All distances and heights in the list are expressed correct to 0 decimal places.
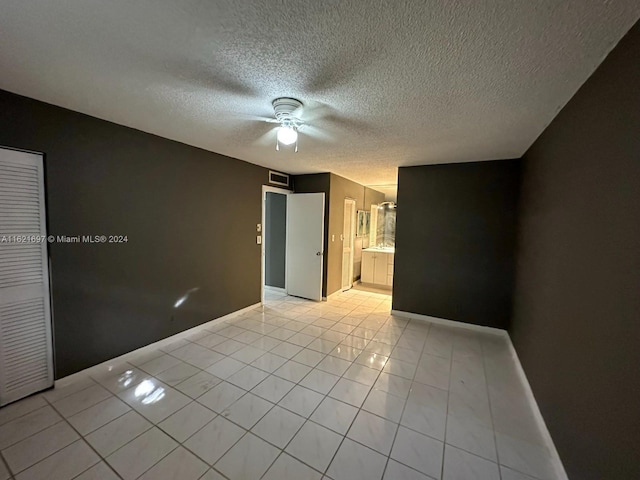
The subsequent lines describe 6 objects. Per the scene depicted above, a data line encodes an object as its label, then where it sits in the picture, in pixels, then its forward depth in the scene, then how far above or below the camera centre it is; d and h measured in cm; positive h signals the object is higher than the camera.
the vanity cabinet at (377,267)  598 -96
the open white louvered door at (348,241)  541 -32
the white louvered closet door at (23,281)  195 -52
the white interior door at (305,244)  472 -37
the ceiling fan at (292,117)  191 +90
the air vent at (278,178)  453 +83
